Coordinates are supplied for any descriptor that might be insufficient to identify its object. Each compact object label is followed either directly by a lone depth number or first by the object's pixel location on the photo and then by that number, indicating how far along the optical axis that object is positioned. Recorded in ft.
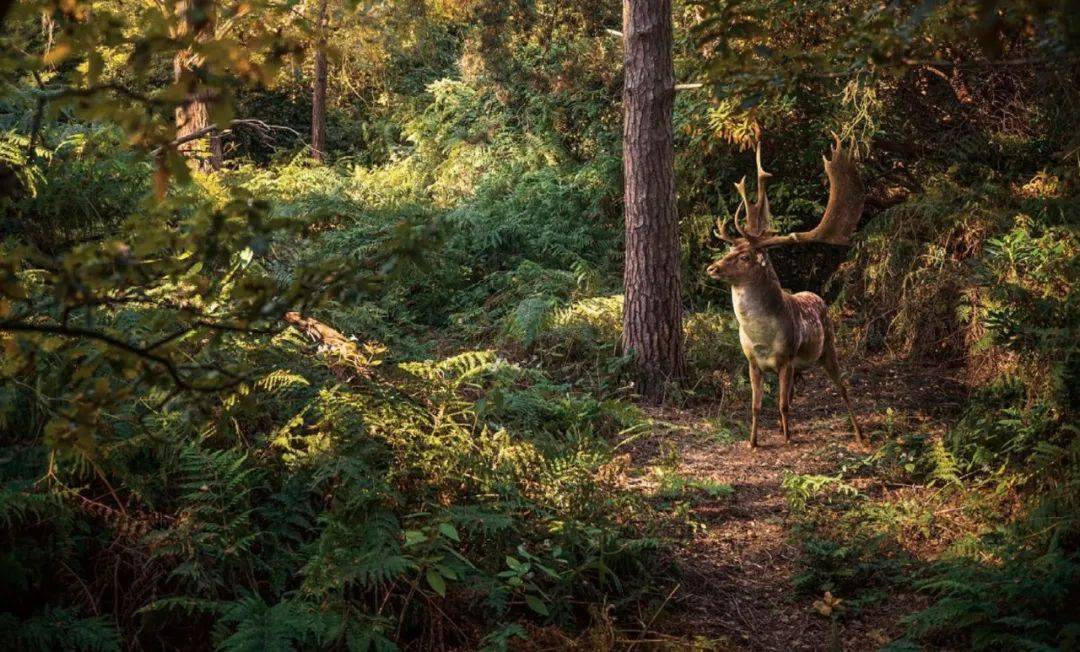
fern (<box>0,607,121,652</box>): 13.11
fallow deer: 24.91
